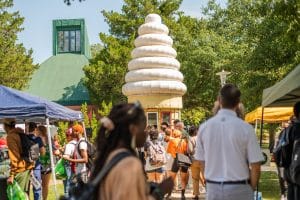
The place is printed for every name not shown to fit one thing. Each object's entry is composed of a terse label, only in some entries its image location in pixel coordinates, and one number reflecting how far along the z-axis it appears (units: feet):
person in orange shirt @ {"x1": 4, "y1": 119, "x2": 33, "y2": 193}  32.50
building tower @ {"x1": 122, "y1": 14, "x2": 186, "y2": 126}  88.92
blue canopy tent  35.70
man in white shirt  16.81
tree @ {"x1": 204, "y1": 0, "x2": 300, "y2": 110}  61.72
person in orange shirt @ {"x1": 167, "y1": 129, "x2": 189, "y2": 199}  43.01
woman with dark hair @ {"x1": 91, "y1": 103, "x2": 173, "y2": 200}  10.26
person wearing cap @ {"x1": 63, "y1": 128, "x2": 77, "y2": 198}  35.81
